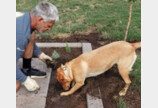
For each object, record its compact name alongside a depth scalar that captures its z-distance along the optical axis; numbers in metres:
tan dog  3.54
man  3.04
